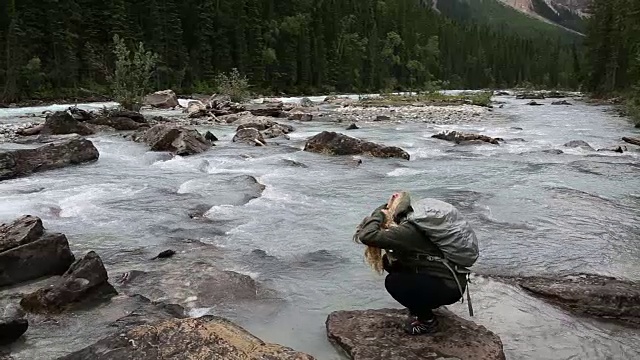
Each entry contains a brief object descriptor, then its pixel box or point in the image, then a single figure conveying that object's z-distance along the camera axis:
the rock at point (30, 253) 7.79
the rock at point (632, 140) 24.85
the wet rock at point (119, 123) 28.16
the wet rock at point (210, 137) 24.29
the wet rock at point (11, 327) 5.98
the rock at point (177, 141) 20.95
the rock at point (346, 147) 20.59
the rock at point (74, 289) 6.93
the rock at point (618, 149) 22.48
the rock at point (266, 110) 38.38
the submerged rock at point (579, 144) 23.64
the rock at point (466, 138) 25.02
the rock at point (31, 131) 25.31
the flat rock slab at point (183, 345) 4.95
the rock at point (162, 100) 46.84
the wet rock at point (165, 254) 9.15
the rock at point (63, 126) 25.12
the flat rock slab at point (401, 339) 5.64
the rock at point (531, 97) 81.81
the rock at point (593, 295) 7.00
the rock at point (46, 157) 16.27
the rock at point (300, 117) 37.28
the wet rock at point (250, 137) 23.62
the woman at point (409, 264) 5.63
